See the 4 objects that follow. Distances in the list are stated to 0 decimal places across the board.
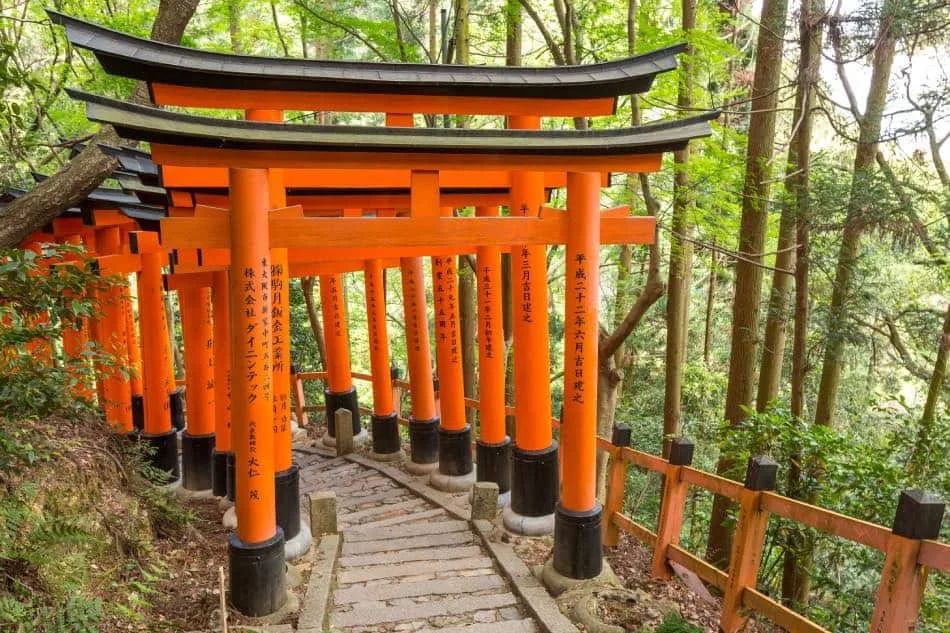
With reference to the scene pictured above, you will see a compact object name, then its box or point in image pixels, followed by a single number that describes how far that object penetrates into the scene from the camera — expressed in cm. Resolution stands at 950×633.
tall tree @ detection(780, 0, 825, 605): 770
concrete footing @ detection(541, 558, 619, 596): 567
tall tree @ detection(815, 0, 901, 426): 807
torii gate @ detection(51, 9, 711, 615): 492
